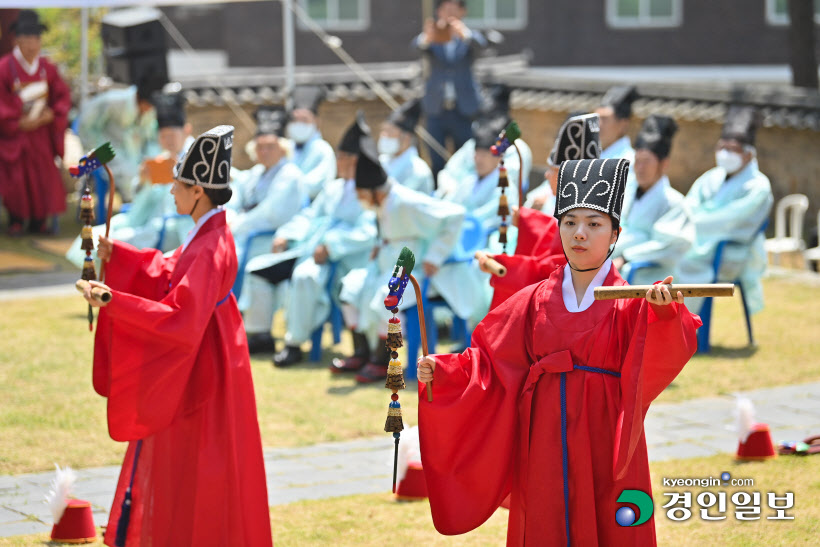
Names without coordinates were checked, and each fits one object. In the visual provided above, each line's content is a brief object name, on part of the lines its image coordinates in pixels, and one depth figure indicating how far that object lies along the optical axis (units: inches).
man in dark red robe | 1031.6
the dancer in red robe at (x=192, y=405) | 355.9
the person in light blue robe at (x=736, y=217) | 706.2
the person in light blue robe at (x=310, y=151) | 780.0
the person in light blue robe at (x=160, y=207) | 760.3
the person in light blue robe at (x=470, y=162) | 732.0
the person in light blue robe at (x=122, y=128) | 1063.6
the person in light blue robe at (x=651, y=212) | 672.4
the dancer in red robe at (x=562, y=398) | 306.3
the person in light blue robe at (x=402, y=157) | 727.1
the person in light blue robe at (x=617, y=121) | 689.6
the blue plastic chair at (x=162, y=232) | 763.4
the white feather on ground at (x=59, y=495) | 398.3
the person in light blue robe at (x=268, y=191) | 719.7
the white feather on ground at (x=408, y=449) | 455.2
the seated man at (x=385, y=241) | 617.6
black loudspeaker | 1046.4
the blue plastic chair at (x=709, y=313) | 706.8
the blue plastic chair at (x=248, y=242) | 731.4
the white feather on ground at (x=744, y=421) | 491.8
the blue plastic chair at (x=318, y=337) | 700.7
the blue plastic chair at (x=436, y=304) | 655.8
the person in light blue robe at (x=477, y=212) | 655.8
